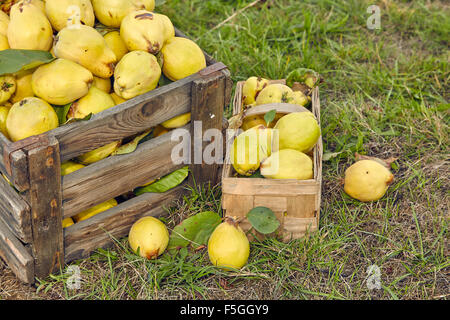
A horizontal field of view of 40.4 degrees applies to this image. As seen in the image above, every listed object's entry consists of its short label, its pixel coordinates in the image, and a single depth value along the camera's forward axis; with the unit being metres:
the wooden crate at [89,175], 2.05
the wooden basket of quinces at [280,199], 2.36
